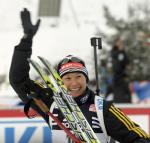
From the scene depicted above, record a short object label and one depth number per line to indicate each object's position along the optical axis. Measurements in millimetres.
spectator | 26609
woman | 8750
